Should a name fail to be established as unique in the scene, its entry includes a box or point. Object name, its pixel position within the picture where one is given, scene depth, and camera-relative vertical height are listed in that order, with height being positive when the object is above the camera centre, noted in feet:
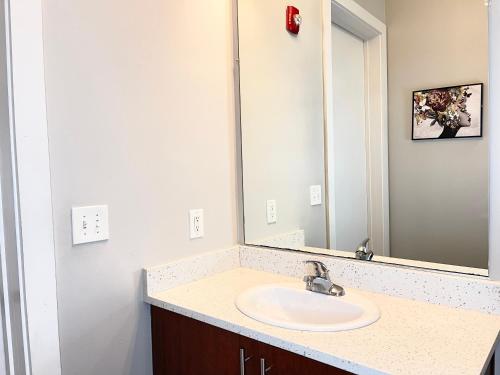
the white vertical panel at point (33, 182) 3.22 -0.06
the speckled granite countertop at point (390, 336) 2.69 -1.37
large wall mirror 3.71 +0.44
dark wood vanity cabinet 3.14 -1.69
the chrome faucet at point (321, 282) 4.07 -1.24
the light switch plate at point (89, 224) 3.62 -0.49
